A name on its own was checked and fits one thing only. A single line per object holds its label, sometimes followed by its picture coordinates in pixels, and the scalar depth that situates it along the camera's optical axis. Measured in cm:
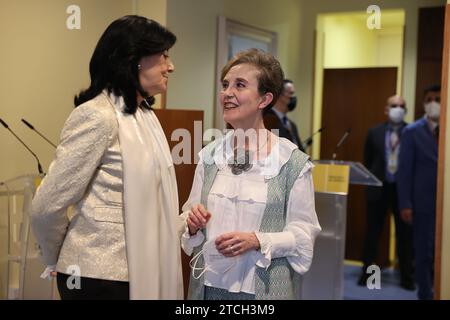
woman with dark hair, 142
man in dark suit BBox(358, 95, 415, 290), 477
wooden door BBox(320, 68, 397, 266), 559
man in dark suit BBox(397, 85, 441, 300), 400
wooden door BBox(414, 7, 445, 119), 528
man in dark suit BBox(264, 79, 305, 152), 393
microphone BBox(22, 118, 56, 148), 274
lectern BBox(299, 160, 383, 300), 354
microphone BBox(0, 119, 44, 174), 284
